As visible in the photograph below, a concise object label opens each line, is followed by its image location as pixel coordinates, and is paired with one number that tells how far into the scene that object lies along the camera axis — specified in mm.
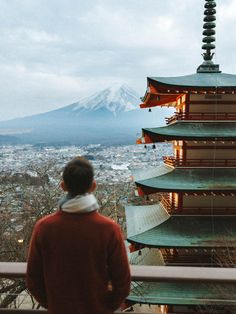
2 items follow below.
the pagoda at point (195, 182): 9070
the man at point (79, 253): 1876
